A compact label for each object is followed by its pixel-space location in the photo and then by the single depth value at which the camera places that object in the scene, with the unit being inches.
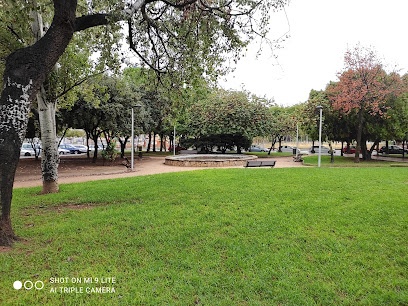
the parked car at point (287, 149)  2123.5
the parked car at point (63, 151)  1477.9
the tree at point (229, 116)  1024.9
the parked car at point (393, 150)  1504.7
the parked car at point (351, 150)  1473.9
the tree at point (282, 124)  1059.1
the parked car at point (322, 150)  1775.3
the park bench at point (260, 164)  627.0
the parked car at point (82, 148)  1693.4
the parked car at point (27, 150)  1289.0
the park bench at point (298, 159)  909.8
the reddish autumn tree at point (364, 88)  742.5
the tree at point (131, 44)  158.9
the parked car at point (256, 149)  1725.3
